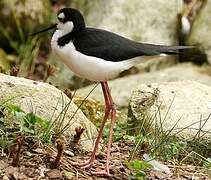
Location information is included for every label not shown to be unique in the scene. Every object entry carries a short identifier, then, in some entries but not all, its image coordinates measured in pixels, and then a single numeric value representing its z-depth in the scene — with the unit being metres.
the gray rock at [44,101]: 8.48
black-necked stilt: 7.54
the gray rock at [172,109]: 9.41
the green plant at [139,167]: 7.38
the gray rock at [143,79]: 13.80
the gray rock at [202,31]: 16.05
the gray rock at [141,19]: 16.59
